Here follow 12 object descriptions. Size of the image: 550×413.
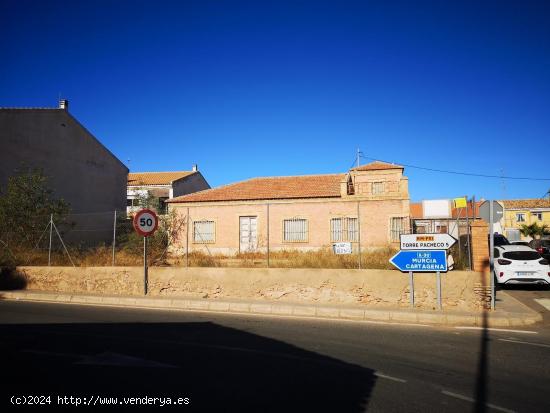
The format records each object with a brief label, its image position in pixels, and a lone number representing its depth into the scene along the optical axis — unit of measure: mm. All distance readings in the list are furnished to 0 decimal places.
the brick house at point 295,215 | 23625
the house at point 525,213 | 53438
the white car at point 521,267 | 13164
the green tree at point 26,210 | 15531
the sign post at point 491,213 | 9562
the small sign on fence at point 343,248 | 12164
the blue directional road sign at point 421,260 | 9812
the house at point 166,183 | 39188
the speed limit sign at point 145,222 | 11430
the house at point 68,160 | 23453
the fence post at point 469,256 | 10594
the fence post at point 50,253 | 13840
